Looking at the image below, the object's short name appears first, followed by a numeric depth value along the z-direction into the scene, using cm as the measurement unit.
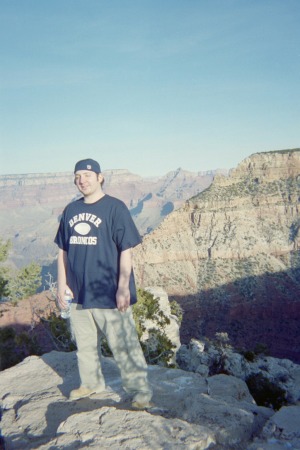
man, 455
